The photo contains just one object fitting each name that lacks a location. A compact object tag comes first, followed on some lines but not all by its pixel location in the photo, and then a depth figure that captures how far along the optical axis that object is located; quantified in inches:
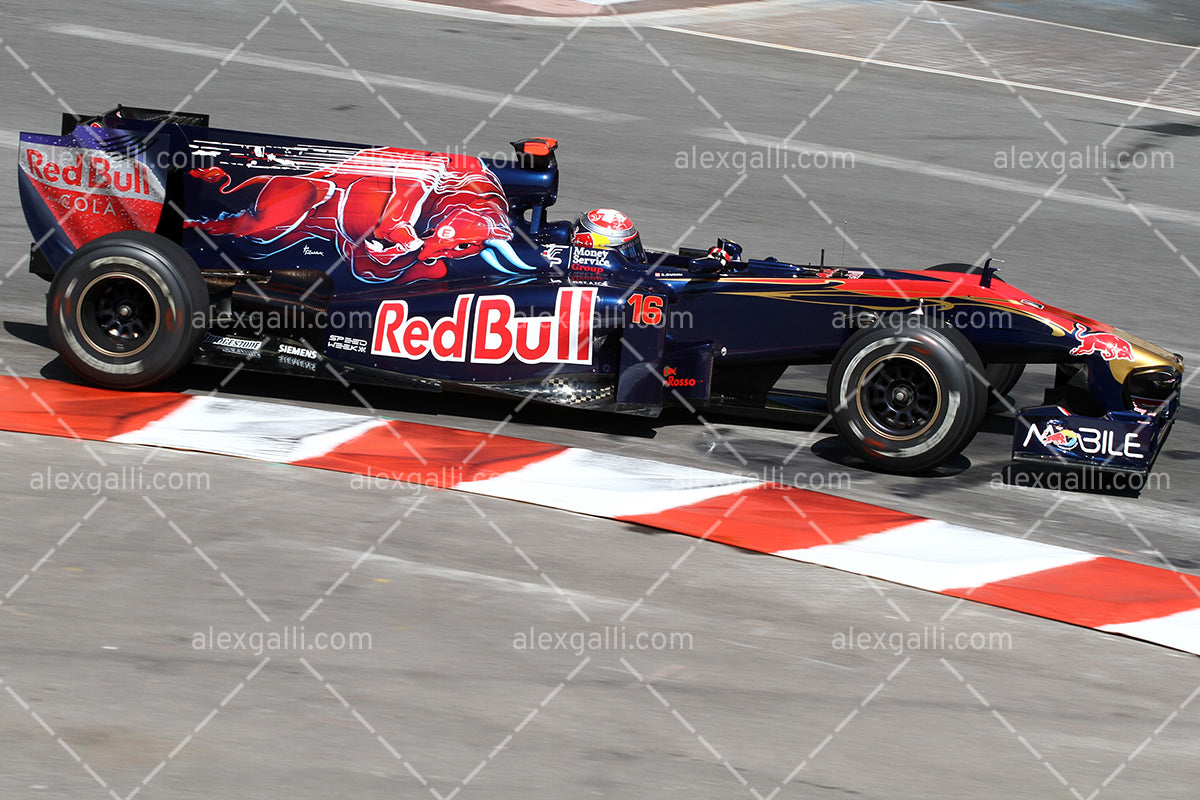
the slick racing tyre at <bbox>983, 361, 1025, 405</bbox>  594.9
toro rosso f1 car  505.0
